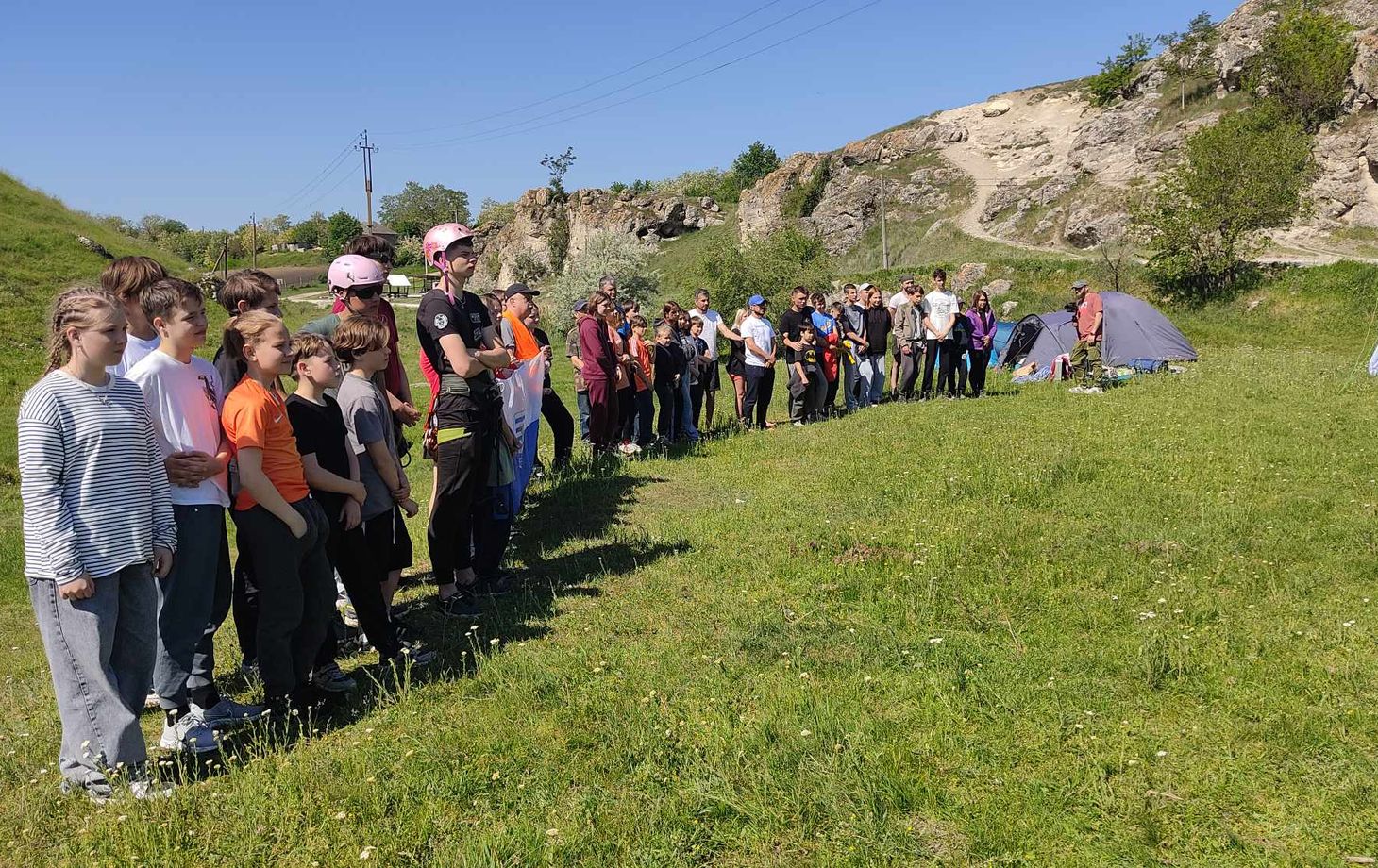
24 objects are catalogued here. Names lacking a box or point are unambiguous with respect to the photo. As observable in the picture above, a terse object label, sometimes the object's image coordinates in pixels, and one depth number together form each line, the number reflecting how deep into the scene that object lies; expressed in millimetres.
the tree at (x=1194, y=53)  52812
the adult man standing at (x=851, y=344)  14062
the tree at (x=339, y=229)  122250
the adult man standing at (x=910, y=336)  14758
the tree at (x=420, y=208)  131375
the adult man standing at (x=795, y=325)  13148
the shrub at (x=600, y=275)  46688
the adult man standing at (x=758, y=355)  12773
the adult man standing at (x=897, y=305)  14633
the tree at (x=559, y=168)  80688
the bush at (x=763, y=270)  39406
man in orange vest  8203
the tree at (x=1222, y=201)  28141
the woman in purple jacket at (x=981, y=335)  14938
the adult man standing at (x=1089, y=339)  15559
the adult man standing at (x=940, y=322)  14445
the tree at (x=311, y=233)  143875
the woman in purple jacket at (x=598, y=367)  10172
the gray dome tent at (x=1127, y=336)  18250
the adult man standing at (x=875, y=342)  14219
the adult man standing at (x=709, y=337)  13078
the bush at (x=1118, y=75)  59844
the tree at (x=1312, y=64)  40875
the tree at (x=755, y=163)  99125
